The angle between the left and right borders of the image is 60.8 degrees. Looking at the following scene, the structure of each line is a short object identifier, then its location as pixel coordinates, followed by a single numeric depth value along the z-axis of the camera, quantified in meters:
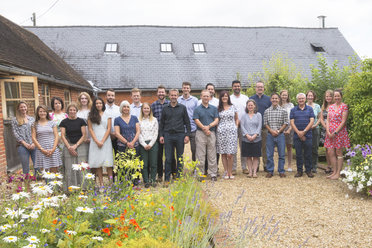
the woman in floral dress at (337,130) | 6.22
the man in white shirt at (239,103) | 7.04
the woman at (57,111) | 6.12
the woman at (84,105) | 5.86
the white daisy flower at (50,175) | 2.91
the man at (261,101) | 7.05
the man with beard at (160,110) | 6.41
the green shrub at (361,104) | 5.84
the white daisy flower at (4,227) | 2.25
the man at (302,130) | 6.53
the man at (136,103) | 6.45
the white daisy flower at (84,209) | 2.55
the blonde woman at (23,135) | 5.82
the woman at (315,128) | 7.00
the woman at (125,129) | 5.77
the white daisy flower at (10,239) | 2.12
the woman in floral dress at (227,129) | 6.50
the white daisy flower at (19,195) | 2.54
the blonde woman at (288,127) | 6.98
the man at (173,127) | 6.11
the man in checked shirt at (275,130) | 6.58
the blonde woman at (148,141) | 5.99
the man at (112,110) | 6.06
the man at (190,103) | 6.65
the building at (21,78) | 7.50
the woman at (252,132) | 6.64
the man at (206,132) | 6.36
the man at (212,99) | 6.96
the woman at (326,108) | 6.79
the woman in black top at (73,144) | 5.50
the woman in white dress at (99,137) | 5.62
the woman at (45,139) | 5.50
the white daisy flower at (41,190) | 2.53
